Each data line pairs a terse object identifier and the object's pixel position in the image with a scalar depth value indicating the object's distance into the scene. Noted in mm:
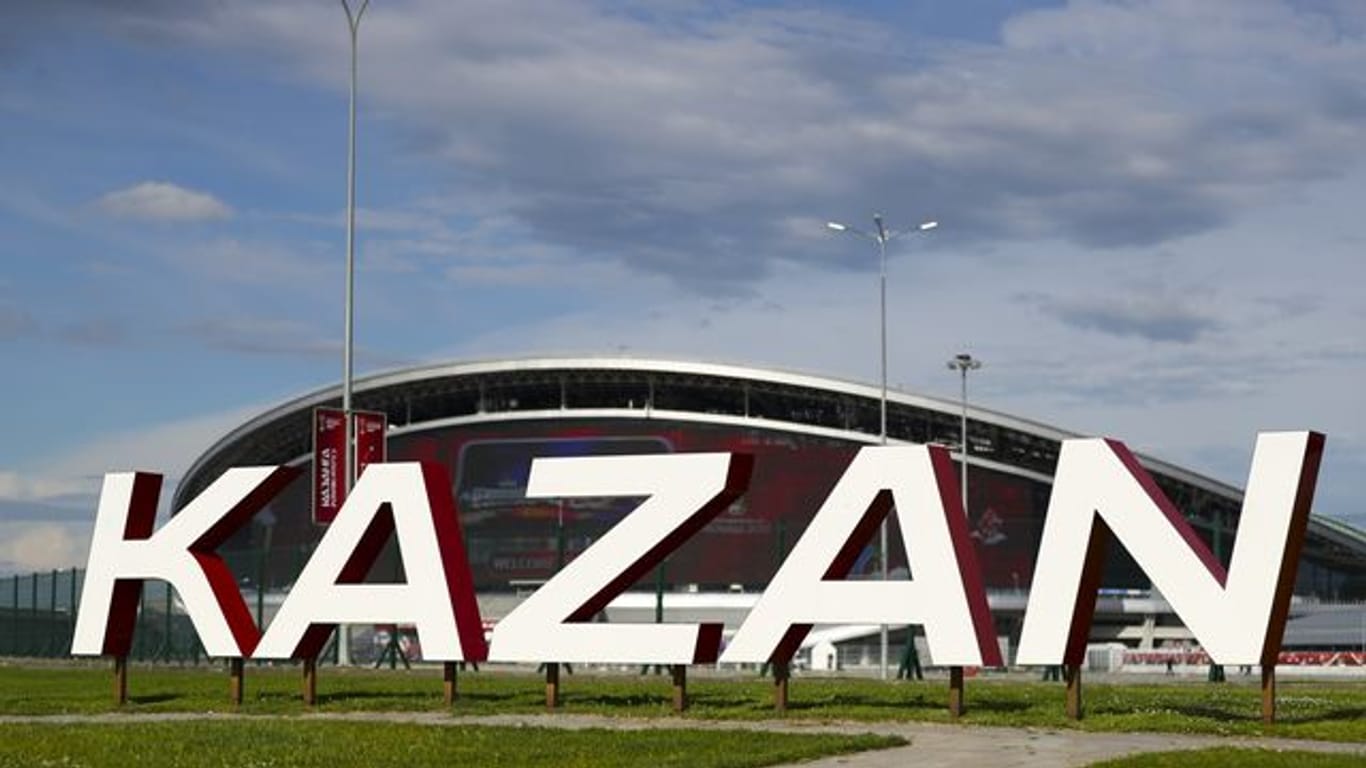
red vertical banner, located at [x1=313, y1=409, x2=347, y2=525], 53812
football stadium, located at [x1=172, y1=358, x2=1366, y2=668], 119250
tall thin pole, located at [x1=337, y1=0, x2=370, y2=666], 51588
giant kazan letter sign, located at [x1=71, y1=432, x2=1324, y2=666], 26750
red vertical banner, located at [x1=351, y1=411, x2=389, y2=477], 53625
